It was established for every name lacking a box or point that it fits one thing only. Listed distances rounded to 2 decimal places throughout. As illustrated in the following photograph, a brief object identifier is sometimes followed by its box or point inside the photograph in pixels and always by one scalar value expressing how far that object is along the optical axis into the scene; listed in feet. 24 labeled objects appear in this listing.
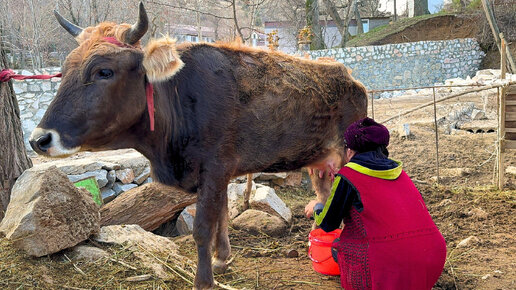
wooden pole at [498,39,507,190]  22.80
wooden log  17.33
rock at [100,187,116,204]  20.91
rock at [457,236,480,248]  16.10
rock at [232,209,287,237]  18.01
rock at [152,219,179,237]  19.53
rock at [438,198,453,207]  20.54
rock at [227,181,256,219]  20.01
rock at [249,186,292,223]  19.25
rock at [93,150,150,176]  22.48
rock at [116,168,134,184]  22.08
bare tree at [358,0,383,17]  132.05
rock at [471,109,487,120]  40.98
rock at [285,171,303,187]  25.77
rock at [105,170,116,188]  21.48
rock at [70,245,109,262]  13.32
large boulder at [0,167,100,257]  12.48
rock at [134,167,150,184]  22.68
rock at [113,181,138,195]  21.59
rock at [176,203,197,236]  18.52
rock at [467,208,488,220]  18.72
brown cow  10.74
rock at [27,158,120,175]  20.70
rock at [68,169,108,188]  20.37
